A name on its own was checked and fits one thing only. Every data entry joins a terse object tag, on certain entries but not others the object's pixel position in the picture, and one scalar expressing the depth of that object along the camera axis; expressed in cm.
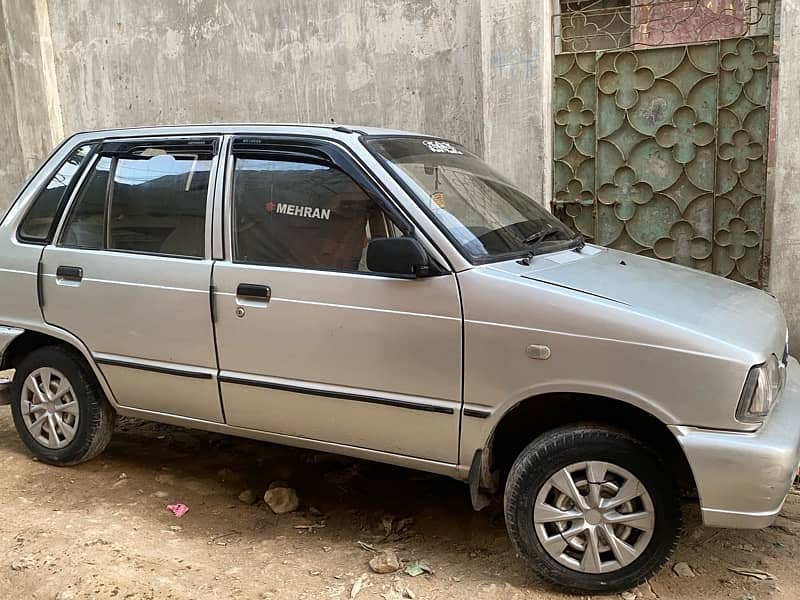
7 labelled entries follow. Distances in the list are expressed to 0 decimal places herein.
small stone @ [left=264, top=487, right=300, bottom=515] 392
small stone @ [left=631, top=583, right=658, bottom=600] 303
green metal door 603
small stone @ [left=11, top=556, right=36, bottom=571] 337
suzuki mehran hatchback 285
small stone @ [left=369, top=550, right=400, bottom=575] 330
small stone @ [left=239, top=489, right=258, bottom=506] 404
